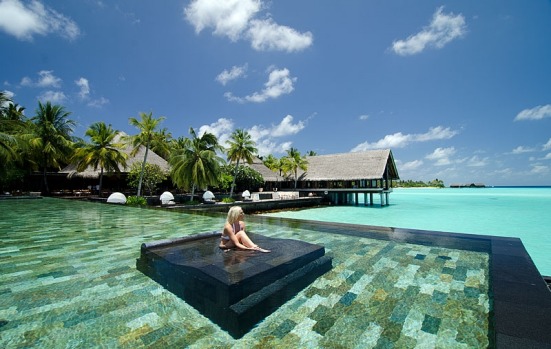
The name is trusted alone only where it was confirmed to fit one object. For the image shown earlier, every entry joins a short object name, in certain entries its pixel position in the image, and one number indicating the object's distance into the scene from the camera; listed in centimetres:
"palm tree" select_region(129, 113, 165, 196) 2038
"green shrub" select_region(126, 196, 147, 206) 1657
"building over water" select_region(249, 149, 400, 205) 2938
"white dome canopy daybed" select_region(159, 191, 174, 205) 1726
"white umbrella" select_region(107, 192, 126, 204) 1573
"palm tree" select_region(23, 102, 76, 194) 2303
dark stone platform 228
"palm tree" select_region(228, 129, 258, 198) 2577
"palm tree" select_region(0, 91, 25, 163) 1687
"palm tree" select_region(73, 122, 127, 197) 2106
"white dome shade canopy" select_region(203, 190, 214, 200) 2012
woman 347
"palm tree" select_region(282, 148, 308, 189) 3534
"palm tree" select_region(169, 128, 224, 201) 1992
